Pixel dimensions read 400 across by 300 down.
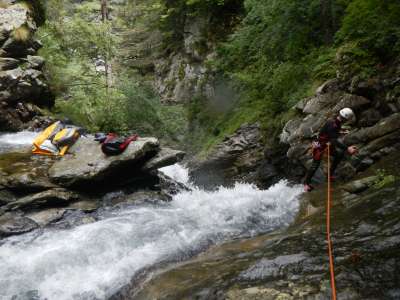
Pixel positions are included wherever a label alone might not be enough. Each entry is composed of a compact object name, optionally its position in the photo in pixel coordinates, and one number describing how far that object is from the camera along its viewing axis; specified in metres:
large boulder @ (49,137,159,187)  10.23
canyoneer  8.58
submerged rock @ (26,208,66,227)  8.82
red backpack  10.81
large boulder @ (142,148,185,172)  11.59
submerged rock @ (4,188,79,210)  9.25
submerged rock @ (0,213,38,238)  8.22
